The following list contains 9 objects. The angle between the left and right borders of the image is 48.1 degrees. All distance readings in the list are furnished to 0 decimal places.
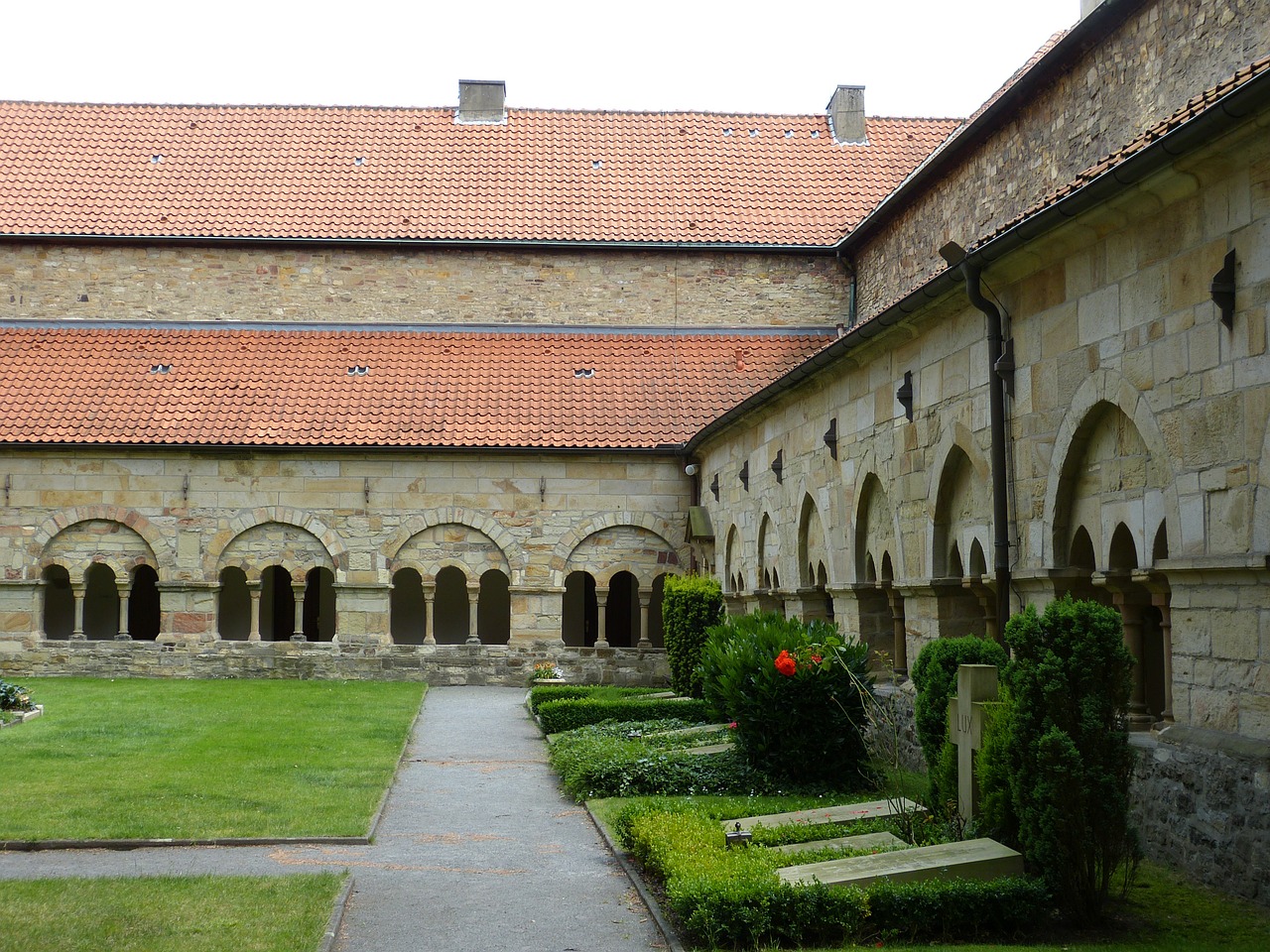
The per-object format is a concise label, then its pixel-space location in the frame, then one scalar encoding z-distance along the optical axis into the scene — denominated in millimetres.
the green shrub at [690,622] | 16953
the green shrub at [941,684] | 7762
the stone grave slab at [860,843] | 7234
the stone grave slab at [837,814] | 8031
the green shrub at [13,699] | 14969
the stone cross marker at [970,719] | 6938
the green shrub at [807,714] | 10156
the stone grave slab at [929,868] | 6191
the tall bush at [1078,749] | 5945
